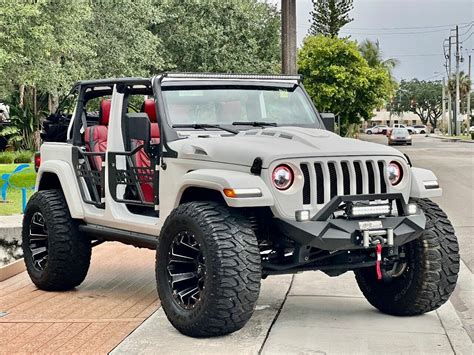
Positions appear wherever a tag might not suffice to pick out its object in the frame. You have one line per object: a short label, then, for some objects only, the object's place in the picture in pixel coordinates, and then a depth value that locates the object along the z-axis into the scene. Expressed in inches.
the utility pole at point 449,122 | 3753.4
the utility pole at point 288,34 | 713.0
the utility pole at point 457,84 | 3511.3
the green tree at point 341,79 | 1771.7
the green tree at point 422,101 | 6815.9
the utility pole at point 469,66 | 4532.5
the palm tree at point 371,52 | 2554.1
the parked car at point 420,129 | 4746.6
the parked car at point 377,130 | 4621.1
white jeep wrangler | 240.8
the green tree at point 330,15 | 2454.5
